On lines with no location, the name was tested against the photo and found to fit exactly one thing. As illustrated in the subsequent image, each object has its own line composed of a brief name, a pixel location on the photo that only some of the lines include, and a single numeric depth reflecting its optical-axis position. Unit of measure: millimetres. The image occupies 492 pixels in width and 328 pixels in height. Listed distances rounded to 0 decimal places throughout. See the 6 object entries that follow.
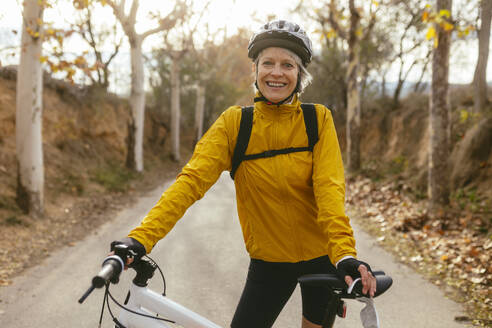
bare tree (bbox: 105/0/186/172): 12766
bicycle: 1603
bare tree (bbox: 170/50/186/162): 19578
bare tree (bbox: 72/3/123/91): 16625
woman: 2102
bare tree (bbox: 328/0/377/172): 13023
